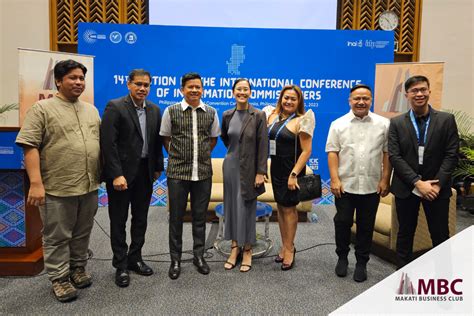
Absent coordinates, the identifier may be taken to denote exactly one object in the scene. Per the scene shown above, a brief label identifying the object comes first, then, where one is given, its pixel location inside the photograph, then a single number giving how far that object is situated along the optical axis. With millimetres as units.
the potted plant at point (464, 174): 4885
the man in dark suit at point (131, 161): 2570
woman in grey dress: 2912
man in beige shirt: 2342
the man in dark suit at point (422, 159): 2486
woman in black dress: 2912
